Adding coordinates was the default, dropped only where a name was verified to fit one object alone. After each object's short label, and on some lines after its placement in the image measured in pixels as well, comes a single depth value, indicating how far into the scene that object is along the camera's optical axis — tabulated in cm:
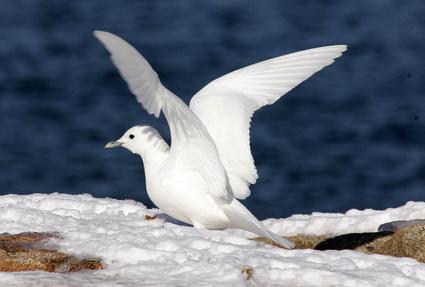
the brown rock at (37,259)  1686
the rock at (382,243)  1842
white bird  1795
